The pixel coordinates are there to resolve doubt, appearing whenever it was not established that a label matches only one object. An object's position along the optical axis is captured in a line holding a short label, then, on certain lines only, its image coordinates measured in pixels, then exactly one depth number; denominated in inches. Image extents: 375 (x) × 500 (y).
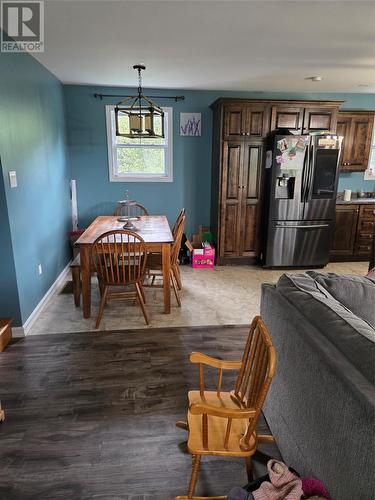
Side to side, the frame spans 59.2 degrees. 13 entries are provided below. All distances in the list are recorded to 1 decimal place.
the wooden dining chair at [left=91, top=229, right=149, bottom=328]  117.9
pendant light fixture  127.1
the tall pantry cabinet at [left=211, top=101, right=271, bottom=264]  175.0
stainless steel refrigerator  171.3
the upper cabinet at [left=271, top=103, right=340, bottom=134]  175.9
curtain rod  185.8
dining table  120.9
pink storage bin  189.5
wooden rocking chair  50.1
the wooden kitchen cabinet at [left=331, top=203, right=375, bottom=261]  191.3
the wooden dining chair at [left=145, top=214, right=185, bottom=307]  134.2
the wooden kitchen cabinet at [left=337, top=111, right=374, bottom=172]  191.6
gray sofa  41.8
